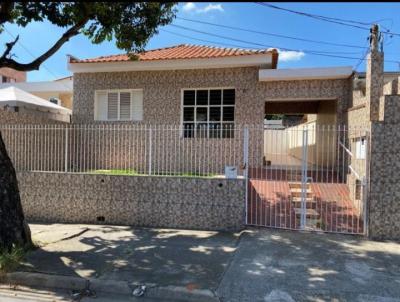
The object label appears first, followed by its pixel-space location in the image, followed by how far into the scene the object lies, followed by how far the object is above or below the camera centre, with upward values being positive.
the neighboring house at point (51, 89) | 18.11 +3.01
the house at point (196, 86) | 11.07 +2.14
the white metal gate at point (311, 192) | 7.64 -1.00
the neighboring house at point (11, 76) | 35.66 +7.64
